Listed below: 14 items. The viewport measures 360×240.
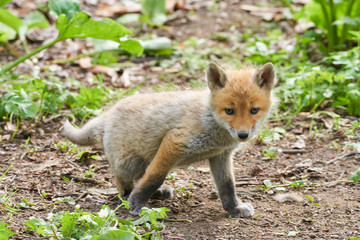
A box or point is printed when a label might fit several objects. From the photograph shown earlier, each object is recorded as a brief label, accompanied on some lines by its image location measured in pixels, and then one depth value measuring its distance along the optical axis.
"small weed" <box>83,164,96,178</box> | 12.56
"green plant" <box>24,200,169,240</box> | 7.73
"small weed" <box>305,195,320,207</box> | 11.34
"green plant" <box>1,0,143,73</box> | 13.21
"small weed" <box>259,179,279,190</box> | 12.20
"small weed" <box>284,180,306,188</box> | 12.11
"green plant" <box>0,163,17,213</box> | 9.79
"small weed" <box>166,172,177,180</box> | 12.87
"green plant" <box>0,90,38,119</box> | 13.12
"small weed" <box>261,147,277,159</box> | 14.03
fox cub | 10.36
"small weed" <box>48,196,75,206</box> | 10.63
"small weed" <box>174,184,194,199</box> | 12.00
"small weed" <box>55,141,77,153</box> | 13.60
